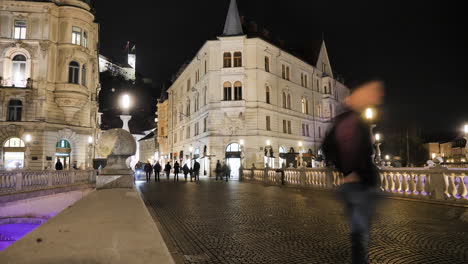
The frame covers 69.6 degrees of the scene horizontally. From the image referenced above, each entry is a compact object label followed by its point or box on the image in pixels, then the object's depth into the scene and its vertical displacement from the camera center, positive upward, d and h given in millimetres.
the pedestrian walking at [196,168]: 30555 -486
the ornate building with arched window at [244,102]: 39188 +7404
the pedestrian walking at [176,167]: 29931 -377
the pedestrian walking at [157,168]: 29659 -504
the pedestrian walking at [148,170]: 30953 -650
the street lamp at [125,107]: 14262 +2372
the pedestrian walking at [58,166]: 24270 -183
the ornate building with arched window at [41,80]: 31141 +7999
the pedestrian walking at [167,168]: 32125 -499
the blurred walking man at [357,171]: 3604 -101
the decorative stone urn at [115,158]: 12766 +198
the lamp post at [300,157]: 44306 +664
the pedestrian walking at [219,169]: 31328 -605
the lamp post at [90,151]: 35906 +1335
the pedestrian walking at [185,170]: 31264 -681
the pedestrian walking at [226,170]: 30391 -683
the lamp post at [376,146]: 22641 +1040
